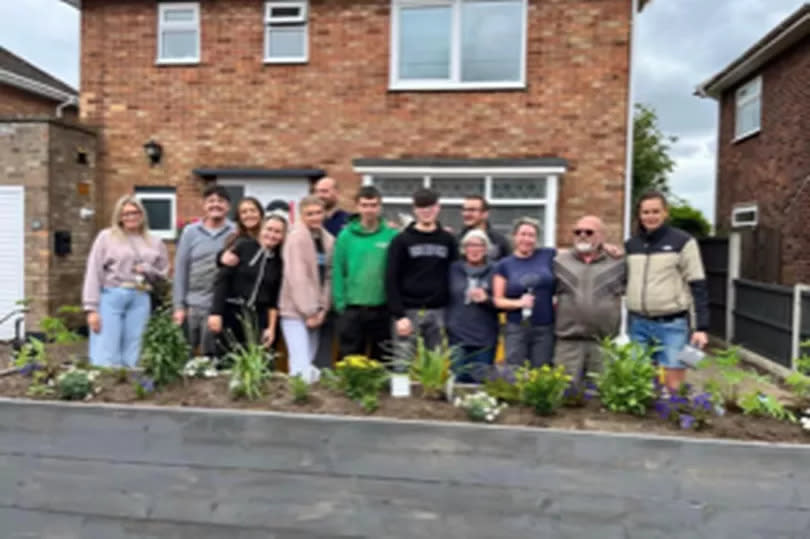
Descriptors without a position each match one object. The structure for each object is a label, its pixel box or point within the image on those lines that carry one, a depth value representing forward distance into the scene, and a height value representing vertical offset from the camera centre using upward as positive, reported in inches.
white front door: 373.7 +27.4
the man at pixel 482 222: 175.8 +5.8
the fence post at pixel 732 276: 407.5 -15.2
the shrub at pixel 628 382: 119.2 -23.9
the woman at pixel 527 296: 157.9 -11.9
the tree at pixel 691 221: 700.0 +30.2
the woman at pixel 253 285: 166.1 -11.9
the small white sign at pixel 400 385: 128.7 -27.4
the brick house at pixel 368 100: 347.6 +75.9
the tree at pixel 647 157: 784.9 +107.9
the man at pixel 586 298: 152.9 -11.7
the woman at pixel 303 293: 160.4 -13.2
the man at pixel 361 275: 164.2 -8.4
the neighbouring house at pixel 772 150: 453.7 +77.3
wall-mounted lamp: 377.1 +47.0
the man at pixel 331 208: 192.4 +9.2
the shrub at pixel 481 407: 115.7 -28.3
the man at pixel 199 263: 180.9 -7.3
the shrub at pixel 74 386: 130.4 -29.7
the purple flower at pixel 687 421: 112.5 -28.6
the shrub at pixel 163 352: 135.8 -23.7
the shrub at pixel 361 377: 126.9 -25.8
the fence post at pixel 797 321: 307.1 -31.0
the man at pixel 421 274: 159.8 -7.6
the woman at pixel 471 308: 163.9 -15.8
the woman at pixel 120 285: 180.5 -13.8
